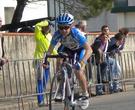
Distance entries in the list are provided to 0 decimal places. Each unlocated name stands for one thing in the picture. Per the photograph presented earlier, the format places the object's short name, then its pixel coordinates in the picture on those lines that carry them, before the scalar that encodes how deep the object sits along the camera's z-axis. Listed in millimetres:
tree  26234
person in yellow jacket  15008
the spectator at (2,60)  13703
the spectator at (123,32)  17761
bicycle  11375
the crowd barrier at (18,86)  15094
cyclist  11523
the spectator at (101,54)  17109
